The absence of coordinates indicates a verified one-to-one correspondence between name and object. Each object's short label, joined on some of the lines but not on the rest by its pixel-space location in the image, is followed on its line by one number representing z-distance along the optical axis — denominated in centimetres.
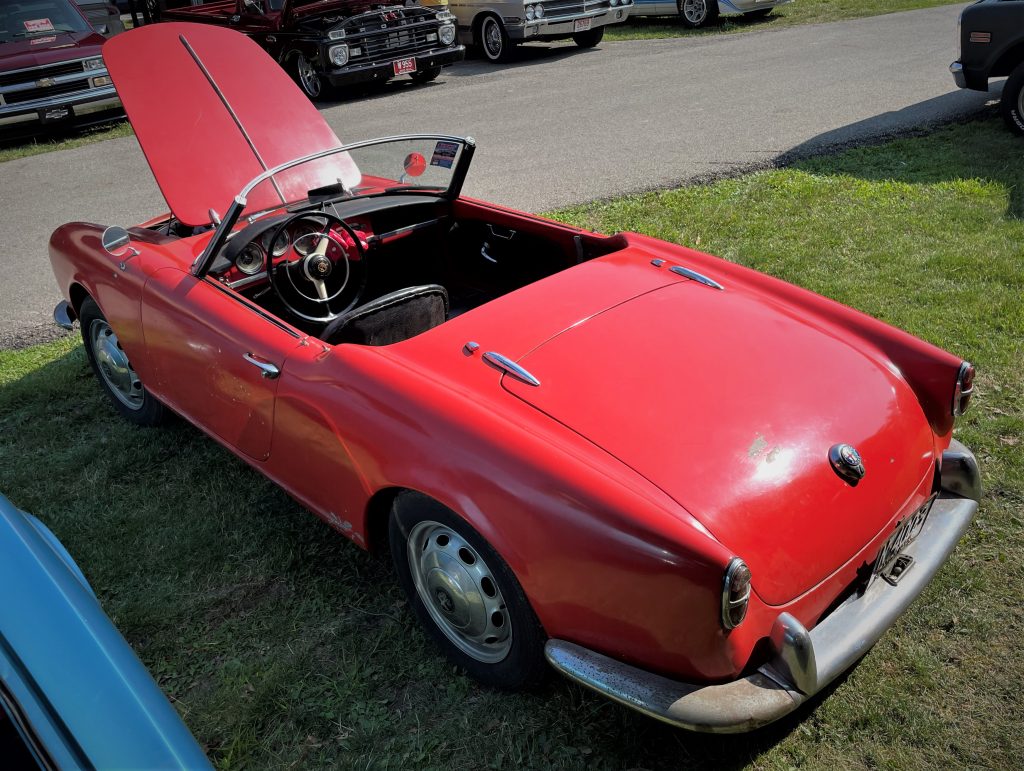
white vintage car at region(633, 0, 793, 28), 1445
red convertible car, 217
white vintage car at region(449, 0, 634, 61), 1288
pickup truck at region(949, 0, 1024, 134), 743
